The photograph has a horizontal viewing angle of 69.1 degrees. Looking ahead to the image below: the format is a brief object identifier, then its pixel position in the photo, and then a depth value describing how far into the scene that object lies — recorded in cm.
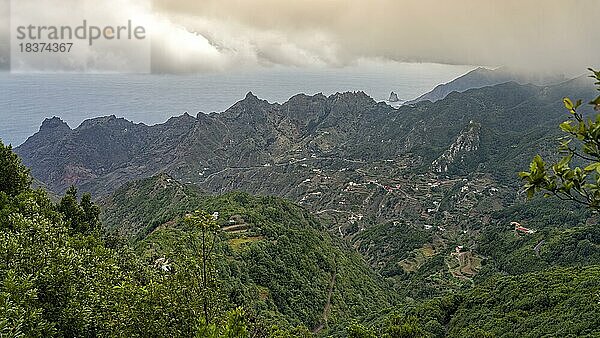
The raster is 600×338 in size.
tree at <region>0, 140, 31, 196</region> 3170
